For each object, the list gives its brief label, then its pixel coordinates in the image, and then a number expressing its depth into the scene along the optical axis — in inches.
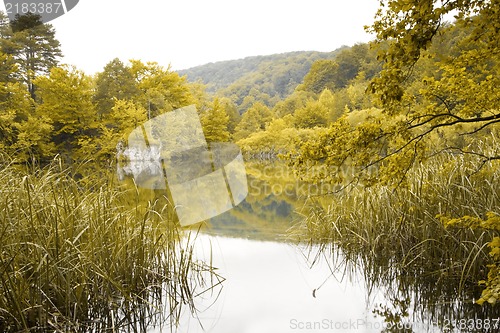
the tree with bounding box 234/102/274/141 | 1488.8
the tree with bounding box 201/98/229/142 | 966.4
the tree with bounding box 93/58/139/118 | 803.4
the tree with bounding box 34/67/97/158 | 663.8
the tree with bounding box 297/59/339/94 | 1818.4
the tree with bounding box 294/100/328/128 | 1269.7
